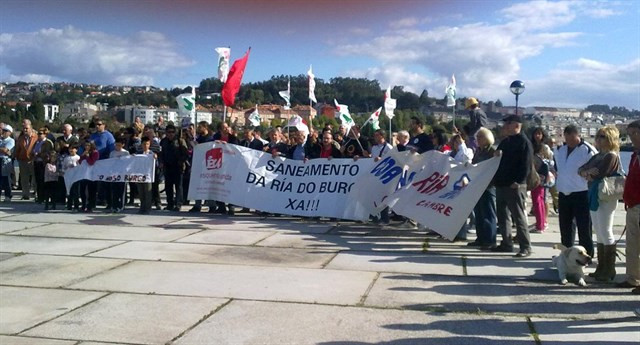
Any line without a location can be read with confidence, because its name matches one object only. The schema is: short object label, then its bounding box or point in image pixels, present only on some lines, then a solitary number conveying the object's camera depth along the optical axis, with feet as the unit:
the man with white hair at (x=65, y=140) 48.20
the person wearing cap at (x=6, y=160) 52.75
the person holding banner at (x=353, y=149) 43.95
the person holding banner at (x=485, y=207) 32.48
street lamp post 63.46
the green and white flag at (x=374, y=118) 69.77
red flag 50.03
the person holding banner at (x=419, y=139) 39.78
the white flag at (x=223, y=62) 53.08
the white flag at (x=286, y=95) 91.83
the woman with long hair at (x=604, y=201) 24.73
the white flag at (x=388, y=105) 81.35
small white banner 46.01
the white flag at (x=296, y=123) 59.67
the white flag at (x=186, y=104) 63.05
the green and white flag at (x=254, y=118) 99.49
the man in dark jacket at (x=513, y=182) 30.48
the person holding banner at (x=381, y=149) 40.16
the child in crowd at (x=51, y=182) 47.14
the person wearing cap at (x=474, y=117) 39.83
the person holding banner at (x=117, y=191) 46.39
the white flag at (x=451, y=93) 81.51
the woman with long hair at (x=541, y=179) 38.42
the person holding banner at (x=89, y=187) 46.32
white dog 24.25
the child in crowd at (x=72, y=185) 46.75
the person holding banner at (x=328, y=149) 44.27
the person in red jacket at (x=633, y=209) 22.24
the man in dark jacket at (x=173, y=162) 47.16
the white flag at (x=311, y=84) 72.21
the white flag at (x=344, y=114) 66.44
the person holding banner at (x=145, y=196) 45.39
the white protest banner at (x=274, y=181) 41.78
